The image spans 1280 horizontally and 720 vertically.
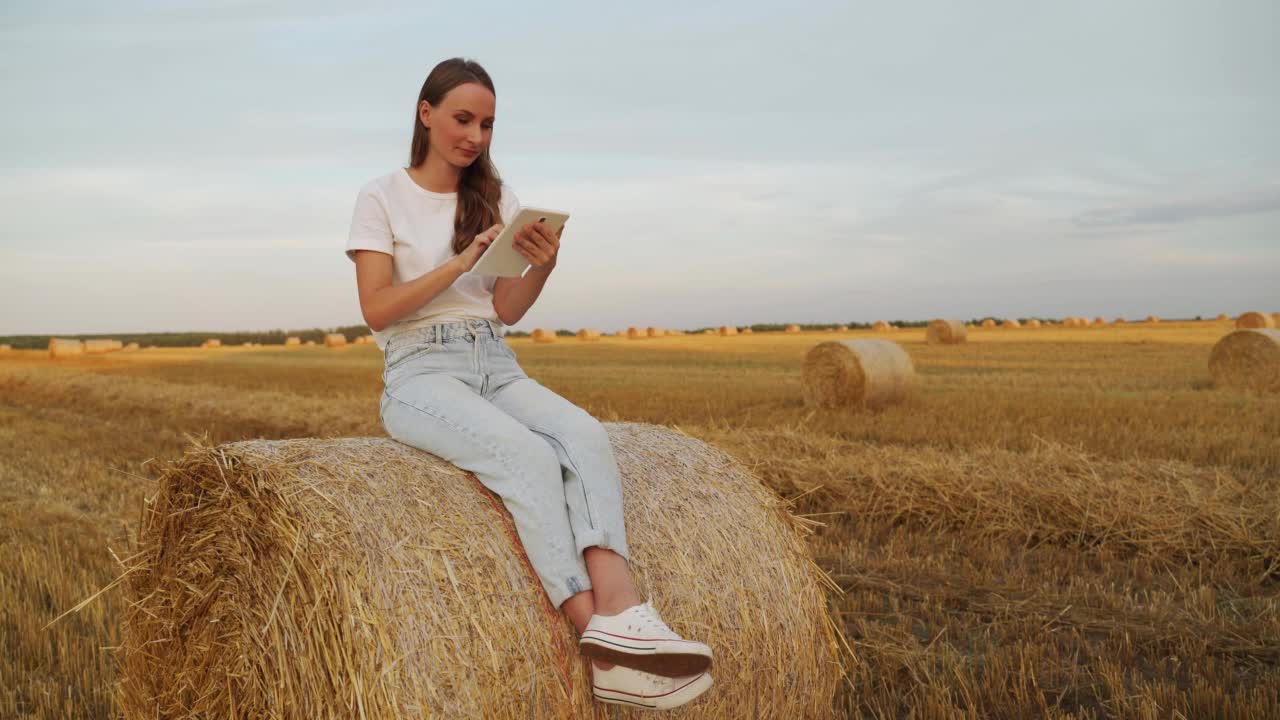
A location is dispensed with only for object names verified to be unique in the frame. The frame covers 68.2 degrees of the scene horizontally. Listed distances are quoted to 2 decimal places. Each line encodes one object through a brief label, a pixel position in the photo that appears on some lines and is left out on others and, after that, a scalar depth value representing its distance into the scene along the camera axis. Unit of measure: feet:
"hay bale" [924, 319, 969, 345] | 89.61
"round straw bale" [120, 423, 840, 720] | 8.32
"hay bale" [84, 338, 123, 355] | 103.60
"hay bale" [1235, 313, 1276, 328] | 90.43
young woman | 8.13
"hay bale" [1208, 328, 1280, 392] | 45.24
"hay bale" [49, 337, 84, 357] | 97.71
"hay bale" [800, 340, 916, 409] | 40.63
